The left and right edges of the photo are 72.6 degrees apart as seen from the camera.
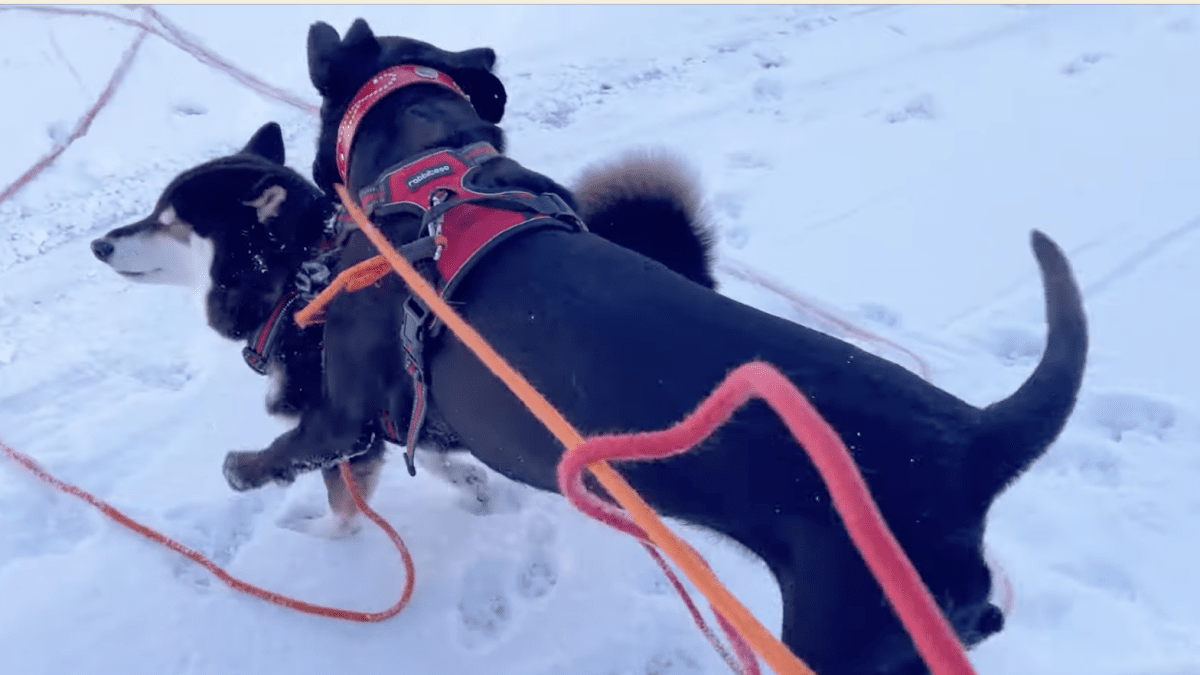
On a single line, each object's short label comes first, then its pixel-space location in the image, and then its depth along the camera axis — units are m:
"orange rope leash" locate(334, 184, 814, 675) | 1.03
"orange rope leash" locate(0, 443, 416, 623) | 2.14
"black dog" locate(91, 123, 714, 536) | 2.01
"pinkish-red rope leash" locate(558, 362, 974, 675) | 0.91
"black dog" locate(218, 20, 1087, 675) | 1.35
